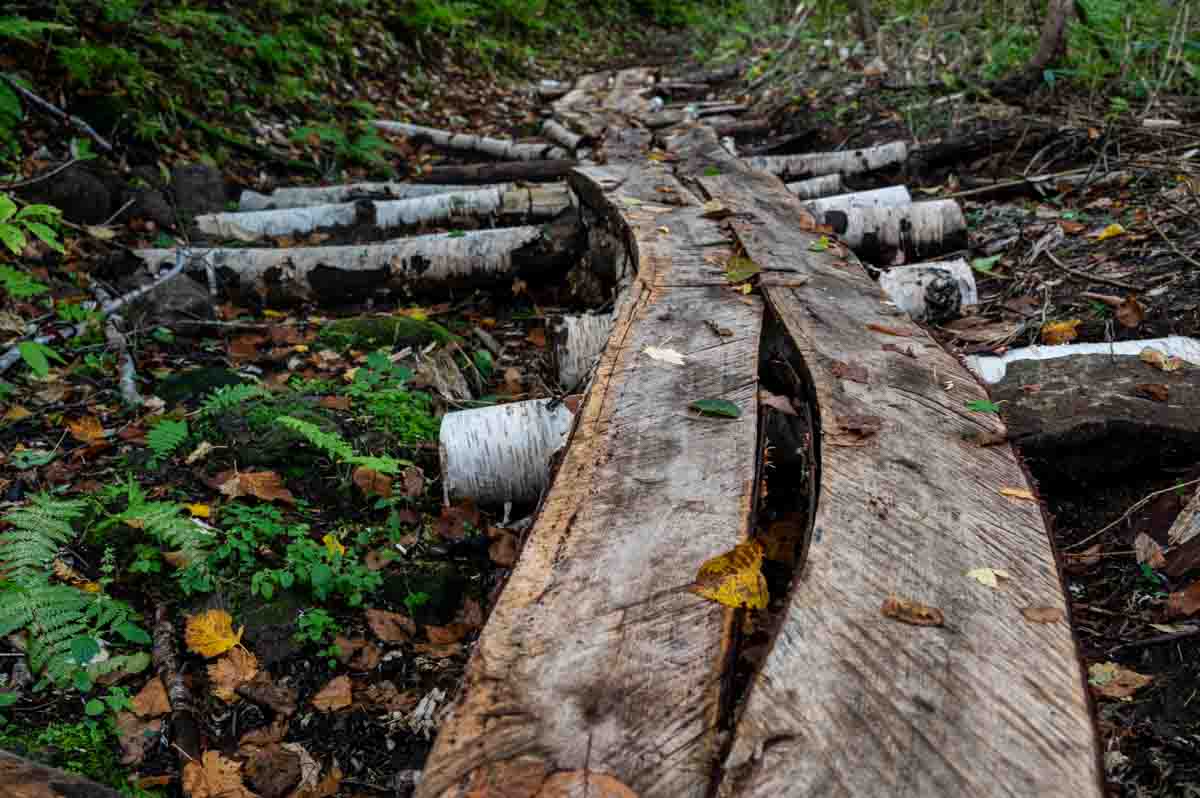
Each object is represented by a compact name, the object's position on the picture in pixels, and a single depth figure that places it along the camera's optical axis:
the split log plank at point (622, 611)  1.10
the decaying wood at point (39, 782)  1.13
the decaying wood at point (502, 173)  5.71
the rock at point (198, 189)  4.85
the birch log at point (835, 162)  5.21
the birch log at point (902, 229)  3.82
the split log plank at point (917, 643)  1.07
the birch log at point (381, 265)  3.92
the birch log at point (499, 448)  2.46
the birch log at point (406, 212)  4.62
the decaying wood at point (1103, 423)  2.11
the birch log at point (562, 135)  6.70
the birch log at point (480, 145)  6.54
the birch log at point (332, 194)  5.14
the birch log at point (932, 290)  3.25
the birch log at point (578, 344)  3.10
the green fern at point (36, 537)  1.91
